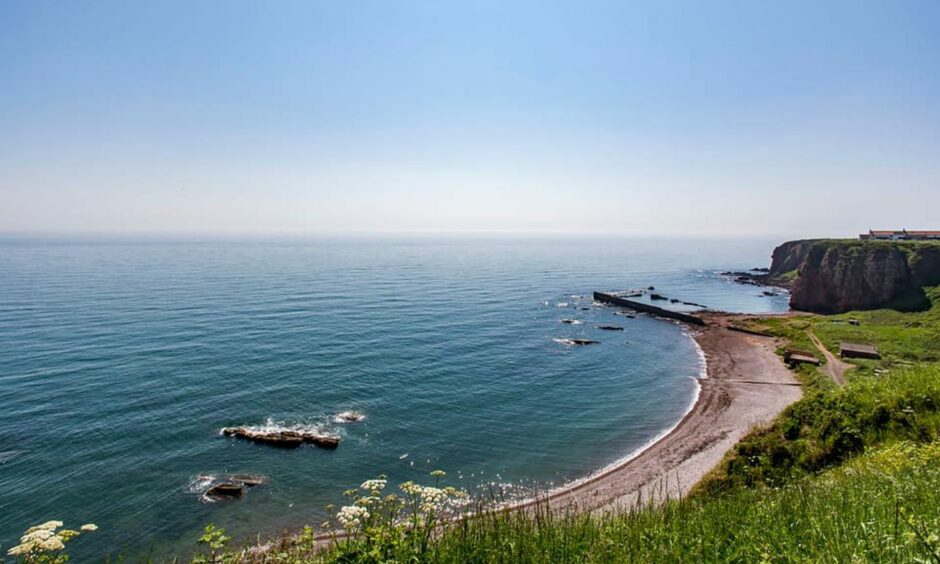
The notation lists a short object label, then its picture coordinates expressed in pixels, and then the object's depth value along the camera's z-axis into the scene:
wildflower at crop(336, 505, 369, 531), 8.26
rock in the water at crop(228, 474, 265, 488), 26.12
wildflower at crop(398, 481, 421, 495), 8.70
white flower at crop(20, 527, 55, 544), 7.06
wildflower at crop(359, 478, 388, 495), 9.03
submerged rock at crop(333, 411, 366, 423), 34.56
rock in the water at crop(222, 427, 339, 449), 30.44
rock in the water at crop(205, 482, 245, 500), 24.91
